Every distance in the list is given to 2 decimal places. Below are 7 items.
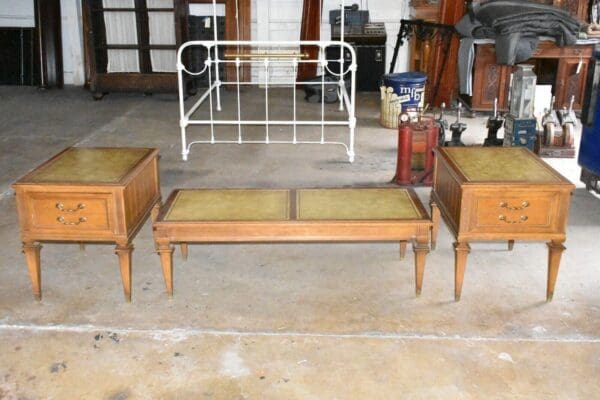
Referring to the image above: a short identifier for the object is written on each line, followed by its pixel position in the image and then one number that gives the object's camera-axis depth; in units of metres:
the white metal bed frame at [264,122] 5.06
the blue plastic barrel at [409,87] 6.49
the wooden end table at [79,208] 2.83
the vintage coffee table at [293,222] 2.89
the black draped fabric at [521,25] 6.75
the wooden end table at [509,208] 2.83
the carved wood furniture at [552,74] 7.11
